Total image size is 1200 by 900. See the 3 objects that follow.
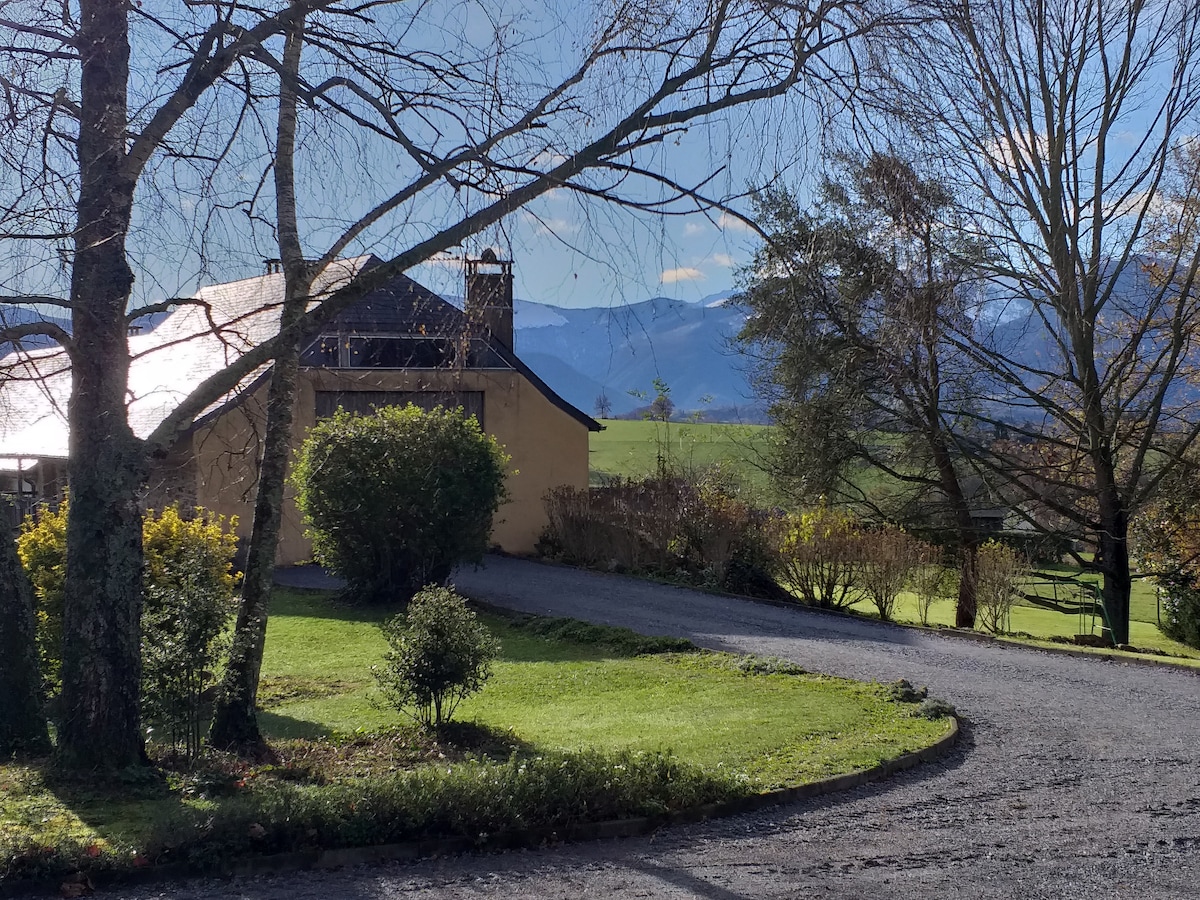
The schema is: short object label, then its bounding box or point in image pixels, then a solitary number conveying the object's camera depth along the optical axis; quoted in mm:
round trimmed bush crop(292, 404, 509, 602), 15094
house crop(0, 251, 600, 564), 19234
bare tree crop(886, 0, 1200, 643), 16531
